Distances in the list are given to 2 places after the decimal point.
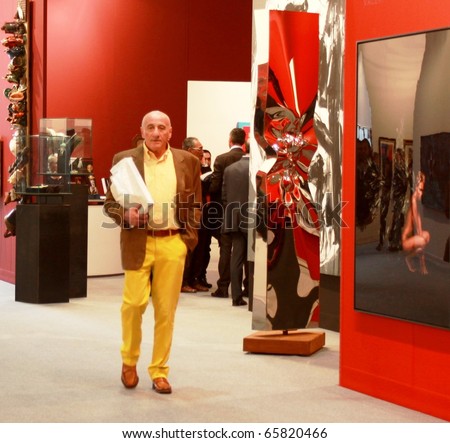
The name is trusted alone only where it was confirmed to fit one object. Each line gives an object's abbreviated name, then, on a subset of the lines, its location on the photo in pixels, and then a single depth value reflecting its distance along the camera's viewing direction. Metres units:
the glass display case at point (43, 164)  9.33
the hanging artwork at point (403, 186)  4.82
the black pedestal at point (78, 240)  9.50
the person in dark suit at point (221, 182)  9.61
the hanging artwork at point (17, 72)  10.75
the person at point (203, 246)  10.21
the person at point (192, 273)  9.95
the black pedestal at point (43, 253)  8.98
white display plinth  11.10
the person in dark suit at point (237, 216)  9.11
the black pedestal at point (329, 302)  7.57
